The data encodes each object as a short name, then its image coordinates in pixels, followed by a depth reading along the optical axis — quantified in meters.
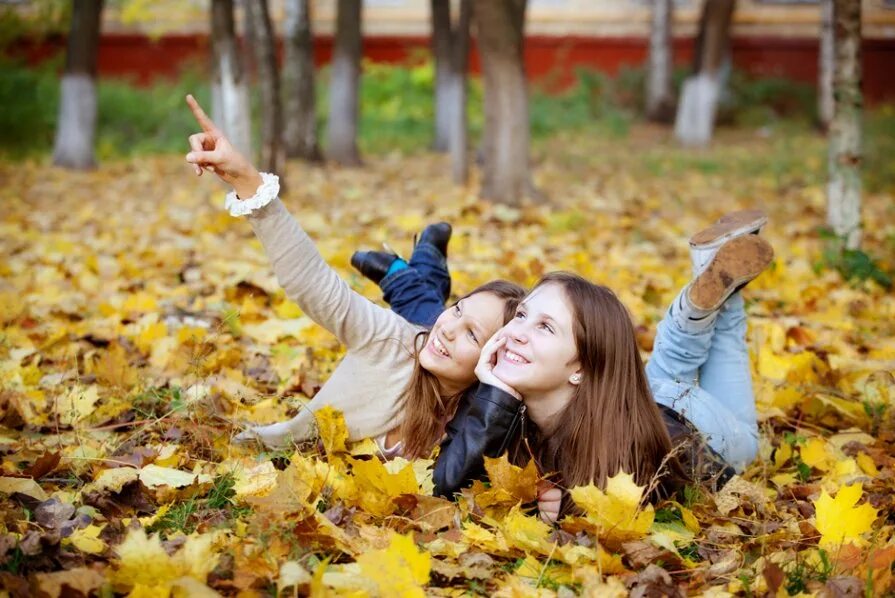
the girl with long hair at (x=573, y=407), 2.56
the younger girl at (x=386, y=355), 2.65
